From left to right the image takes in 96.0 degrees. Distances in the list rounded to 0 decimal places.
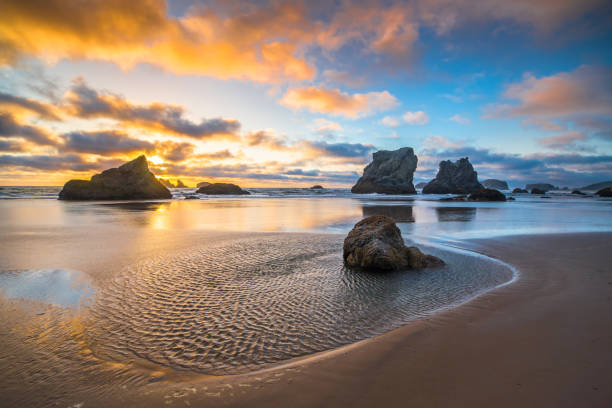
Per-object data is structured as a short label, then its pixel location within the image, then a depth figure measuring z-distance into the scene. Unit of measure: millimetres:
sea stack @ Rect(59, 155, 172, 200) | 48500
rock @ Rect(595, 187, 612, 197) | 68488
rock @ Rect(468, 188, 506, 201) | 52938
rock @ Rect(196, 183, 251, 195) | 80012
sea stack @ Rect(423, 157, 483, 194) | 105612
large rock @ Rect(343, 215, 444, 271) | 8680
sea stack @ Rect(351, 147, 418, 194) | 106769
